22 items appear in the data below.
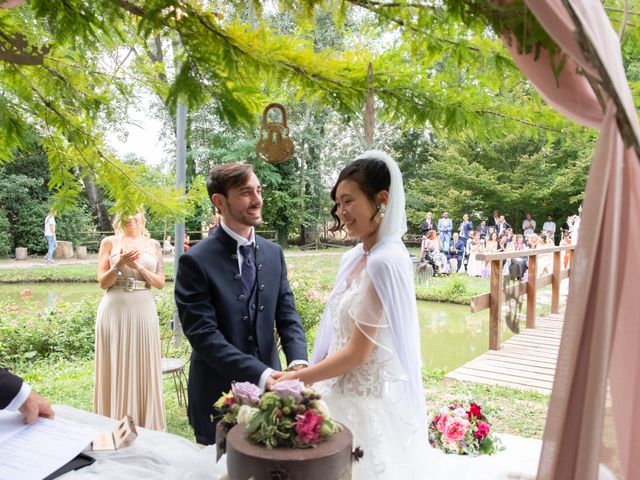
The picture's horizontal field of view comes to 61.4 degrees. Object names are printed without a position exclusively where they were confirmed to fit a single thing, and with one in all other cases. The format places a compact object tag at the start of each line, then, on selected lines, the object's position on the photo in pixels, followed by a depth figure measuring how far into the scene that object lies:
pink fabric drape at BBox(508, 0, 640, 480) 1.10
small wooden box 1.57
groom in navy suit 2.05
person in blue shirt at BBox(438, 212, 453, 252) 15.23
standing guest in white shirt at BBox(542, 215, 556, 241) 15.43
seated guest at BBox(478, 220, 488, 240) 15.17
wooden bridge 5.25
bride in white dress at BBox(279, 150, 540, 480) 1.83
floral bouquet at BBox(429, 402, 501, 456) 2.48
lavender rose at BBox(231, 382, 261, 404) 1.39
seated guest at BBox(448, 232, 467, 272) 14.36
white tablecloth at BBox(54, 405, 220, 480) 1.43
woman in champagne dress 3.66
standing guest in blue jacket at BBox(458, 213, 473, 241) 14.45
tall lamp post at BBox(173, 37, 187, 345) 4.66
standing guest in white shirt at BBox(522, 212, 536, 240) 16.22
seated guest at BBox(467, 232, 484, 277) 14.29
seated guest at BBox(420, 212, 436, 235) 14.83
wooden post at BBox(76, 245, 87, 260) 16.36
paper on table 1.35
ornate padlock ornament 2.66
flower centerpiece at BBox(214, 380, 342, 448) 1.20
